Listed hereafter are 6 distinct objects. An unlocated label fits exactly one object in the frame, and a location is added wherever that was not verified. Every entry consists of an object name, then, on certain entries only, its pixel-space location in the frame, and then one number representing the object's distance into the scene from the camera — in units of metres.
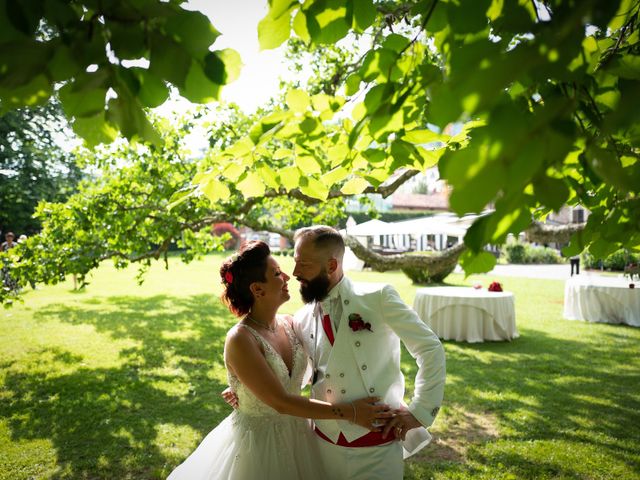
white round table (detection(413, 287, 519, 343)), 10.16
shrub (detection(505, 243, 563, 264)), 30.86
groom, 2.33
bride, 2.48
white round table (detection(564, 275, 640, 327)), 11.76
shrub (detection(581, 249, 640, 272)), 23.81
